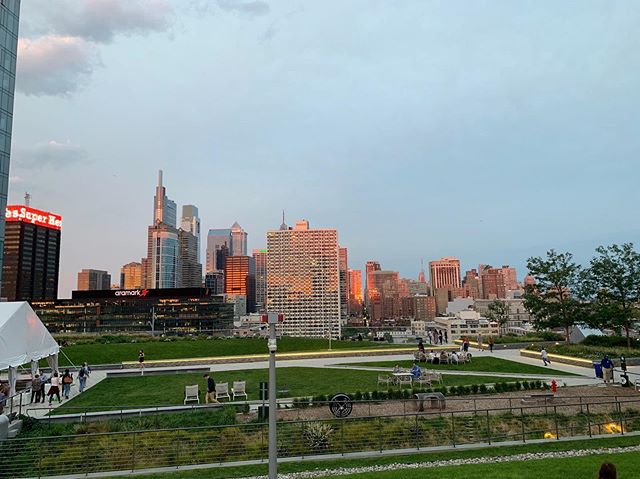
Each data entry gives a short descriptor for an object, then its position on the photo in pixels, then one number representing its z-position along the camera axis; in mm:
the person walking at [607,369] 23641
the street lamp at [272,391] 9336
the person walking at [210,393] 21109
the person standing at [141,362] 31306
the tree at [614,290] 36625
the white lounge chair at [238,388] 22047
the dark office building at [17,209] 195050
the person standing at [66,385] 23231
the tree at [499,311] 74088
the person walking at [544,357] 31141
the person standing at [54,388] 22264
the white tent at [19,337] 18375
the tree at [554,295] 39375
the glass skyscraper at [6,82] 50781
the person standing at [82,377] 25406
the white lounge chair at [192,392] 21212
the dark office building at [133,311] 154500
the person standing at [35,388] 22292
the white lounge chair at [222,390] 21855
